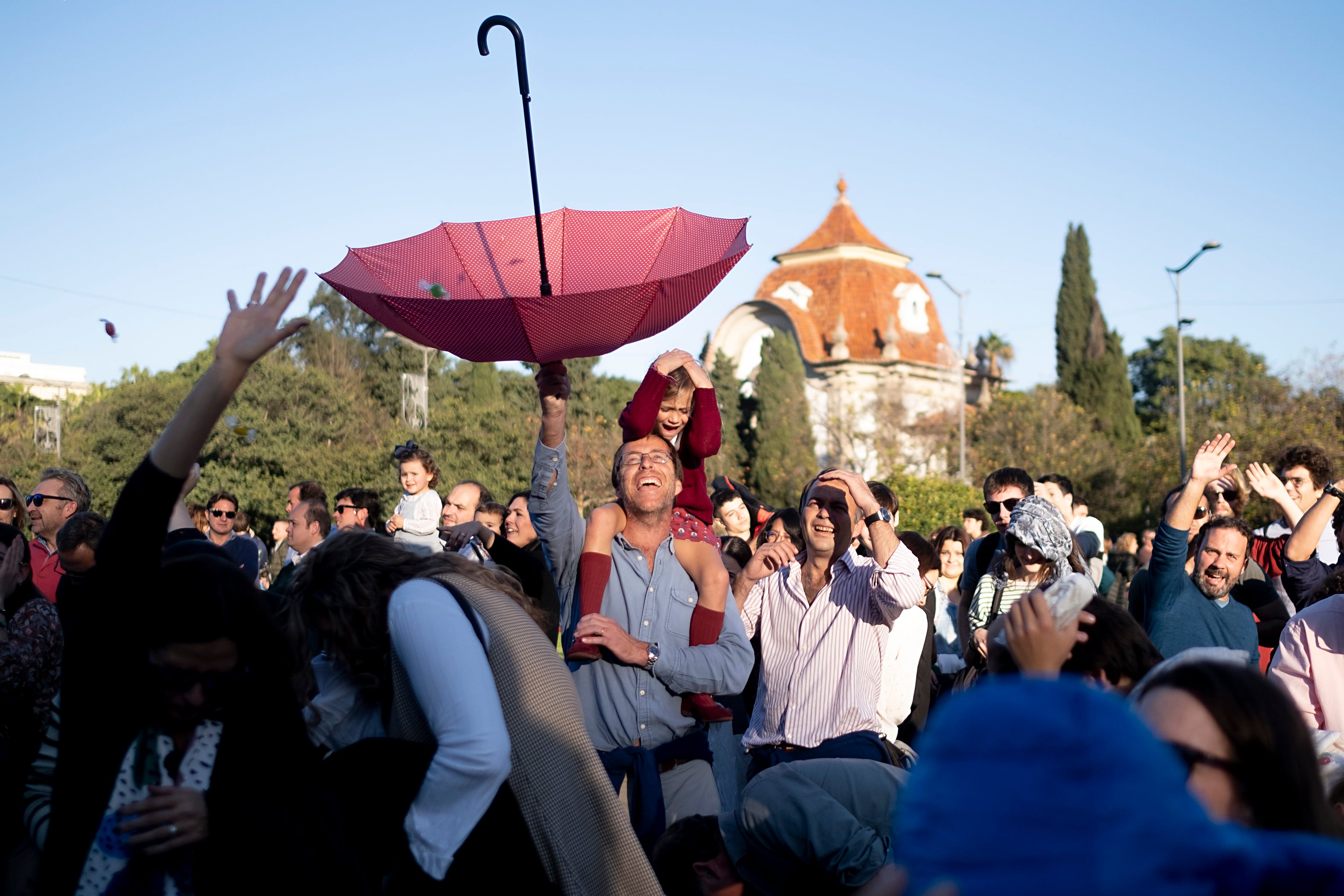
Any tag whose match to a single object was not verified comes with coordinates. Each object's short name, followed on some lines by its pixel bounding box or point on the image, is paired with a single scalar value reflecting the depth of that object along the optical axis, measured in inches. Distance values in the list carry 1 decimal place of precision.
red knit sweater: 171.3
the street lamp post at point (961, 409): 1363.2
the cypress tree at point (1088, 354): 1948.8
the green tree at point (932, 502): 1117.7
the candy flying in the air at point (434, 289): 154.7
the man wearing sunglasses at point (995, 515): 245.6
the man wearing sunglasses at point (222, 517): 353.4
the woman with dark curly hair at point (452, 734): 93.6
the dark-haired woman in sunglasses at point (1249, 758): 59.8
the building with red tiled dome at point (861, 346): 1641.2
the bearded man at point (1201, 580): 200.4
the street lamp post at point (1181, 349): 1202.6
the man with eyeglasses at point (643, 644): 149.5
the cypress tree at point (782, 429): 1691.7
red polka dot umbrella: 147.1
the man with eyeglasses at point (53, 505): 248.1
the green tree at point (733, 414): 1768.0
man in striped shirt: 180.2
